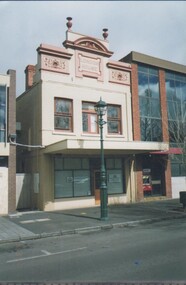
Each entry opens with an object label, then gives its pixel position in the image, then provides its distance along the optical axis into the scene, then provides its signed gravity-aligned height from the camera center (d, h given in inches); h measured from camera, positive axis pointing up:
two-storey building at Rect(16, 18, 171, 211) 705.0 +108.1
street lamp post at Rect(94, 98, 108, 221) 532.4 -32.5
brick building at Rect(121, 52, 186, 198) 848.3 +186.3
